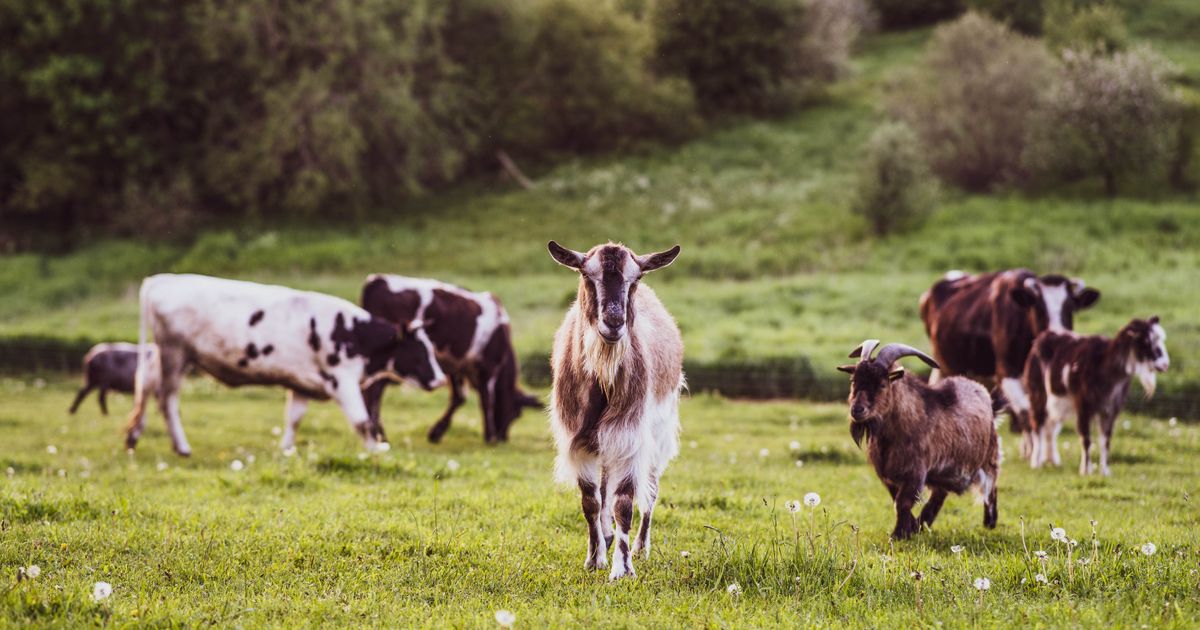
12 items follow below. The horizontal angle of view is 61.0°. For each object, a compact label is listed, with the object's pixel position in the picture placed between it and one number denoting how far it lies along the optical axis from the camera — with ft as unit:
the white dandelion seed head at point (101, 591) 15.47
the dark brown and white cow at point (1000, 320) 45.50
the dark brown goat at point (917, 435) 26.73
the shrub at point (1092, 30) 160.66
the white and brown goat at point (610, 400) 21.74
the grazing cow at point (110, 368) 63.82
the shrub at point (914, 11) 236.43
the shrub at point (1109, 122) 114.73
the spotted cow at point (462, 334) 51.42
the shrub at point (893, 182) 107.86
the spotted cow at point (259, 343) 44.96
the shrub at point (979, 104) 127.54
